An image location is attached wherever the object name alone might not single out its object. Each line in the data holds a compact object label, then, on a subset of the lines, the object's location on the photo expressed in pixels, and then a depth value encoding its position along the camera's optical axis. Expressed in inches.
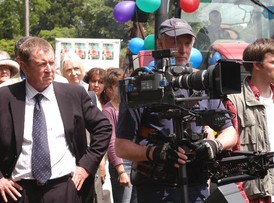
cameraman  150.2
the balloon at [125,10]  435.5
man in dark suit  173.6
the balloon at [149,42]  417.1
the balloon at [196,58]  373.0
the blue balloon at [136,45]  437.5
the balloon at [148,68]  146.3
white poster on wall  756.7
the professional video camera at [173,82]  136.2
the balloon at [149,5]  395.7
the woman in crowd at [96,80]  324.1
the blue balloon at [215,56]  389.7
